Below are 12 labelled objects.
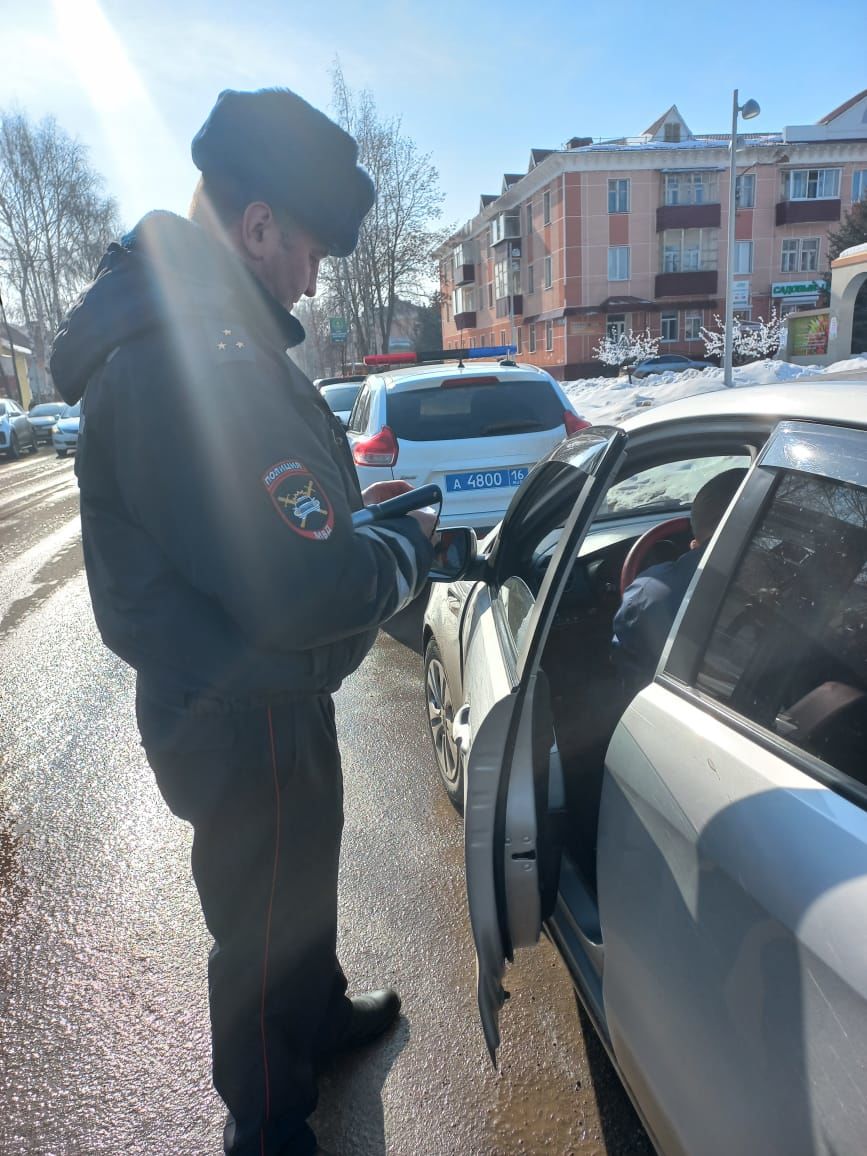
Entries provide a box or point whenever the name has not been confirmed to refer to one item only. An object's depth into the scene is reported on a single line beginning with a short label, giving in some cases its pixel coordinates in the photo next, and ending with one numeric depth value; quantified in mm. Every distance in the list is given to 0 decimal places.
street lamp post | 16156
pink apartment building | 36938
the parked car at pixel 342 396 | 13117
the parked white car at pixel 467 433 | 5570
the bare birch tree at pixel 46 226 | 40375
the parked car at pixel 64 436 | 21312
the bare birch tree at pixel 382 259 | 29062
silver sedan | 1037
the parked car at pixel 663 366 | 31406
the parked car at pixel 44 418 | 27234
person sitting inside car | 2121
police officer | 1306
